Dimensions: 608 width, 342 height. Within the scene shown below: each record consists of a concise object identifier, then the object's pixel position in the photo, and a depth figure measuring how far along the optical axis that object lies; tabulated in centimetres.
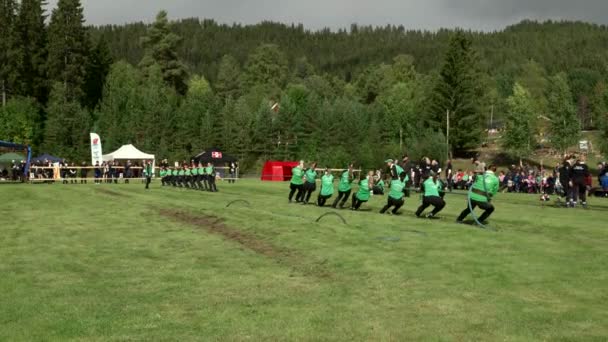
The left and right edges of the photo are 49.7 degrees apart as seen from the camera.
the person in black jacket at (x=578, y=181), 2956
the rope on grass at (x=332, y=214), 2151
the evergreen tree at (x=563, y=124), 9475
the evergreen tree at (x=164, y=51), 11614
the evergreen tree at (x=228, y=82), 14712
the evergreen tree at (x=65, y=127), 8844
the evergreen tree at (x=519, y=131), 9662
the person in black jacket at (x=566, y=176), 3034
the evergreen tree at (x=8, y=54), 9374
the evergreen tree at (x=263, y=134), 9638
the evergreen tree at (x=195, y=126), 9400
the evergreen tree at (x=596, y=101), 11923
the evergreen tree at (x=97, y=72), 11024
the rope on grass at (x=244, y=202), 3029
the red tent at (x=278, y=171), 6769
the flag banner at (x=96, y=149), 6412
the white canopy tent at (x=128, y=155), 6706
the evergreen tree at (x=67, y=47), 9506
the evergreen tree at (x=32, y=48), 9675
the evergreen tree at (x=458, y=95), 9831
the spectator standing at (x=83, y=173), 6849
